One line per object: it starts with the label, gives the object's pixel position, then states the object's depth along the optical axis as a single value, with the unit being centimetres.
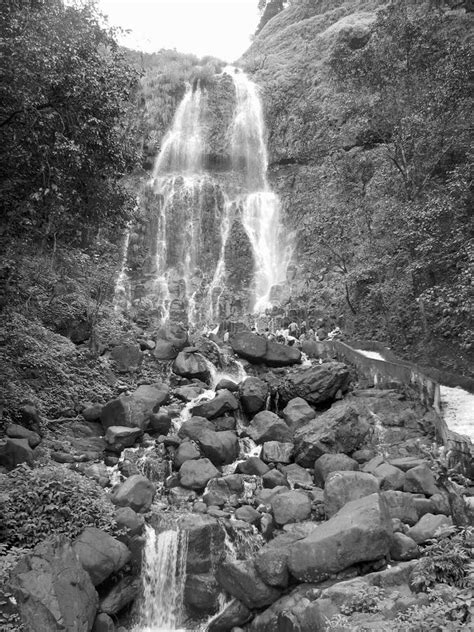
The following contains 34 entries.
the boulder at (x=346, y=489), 873
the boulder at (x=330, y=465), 1068
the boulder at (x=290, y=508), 906
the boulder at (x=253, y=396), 1482
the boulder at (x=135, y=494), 904
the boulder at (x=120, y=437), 1167
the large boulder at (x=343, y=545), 673
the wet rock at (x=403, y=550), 694
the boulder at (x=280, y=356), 1869
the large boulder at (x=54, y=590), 592
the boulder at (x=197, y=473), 1052
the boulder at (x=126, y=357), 1631
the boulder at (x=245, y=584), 703
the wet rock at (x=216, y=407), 1381
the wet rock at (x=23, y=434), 1025
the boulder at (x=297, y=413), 1367
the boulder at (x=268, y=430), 1302
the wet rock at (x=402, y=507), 810
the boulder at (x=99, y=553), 713
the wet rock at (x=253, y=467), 1122
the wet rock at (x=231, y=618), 712
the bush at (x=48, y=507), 720
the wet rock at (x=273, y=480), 1062
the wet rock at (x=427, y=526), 732
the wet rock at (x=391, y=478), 953
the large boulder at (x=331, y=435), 1161
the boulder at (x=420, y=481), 927
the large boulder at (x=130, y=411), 1245
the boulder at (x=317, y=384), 1532
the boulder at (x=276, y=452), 1187
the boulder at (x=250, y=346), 1872
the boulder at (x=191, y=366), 1698
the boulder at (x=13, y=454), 902
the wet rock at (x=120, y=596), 732
